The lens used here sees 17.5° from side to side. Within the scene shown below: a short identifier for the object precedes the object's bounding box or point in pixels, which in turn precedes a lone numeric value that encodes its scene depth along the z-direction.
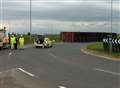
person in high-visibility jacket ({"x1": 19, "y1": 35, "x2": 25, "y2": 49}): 48.05
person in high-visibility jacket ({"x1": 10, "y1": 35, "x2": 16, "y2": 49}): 46.62
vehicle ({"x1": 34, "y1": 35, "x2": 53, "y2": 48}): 51.53
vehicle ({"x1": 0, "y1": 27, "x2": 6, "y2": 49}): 45.61
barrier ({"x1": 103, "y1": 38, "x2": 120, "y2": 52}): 35.76
